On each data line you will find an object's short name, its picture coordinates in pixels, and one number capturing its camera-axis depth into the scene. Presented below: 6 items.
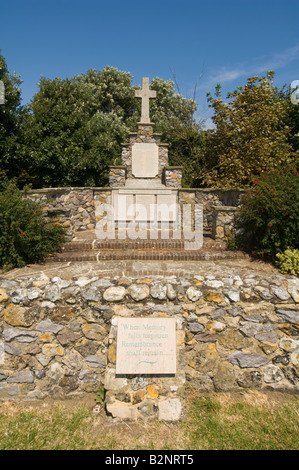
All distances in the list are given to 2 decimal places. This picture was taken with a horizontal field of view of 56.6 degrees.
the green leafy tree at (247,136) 8.62
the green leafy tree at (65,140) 9.15
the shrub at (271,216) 4.57
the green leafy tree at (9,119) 8.75
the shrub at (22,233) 4.57
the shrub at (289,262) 4.29
